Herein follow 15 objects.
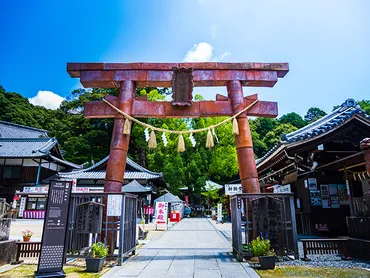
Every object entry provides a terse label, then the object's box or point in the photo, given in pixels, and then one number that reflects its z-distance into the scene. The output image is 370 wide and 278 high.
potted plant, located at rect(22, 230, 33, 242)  8.89
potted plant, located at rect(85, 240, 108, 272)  5.71
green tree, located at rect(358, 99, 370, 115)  42.44
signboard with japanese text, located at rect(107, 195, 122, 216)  6.55
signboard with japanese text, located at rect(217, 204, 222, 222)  23.72
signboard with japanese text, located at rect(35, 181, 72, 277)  5.22
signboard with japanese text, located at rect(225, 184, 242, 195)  18.92
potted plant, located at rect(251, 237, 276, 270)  5.85
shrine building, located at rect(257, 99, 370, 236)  7.89
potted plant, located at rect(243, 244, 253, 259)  6.56
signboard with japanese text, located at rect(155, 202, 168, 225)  17.45
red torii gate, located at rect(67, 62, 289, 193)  7.87
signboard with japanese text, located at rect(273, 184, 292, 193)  12.35
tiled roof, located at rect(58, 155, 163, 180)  24.70
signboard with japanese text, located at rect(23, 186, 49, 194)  24.15
